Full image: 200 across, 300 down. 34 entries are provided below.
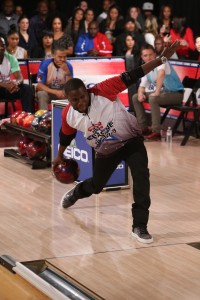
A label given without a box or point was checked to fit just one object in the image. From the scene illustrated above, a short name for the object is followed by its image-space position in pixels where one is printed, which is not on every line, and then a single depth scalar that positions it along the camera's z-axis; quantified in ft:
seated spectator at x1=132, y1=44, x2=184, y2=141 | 41.91
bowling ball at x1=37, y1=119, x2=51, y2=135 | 34.37
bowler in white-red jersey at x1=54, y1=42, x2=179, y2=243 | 23.80
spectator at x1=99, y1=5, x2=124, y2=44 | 58.75
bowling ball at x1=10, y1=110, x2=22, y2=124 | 36.88
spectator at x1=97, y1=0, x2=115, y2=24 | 60.92
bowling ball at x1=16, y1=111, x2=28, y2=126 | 36.22
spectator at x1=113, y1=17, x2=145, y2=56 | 54.60
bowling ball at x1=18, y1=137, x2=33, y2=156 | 35.94
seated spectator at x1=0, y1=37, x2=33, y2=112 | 42.55
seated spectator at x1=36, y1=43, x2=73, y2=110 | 40.27
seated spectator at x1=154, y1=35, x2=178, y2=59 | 45.98
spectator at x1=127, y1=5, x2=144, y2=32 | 60.88
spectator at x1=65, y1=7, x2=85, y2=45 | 56.56
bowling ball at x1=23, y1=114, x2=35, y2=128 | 35.58
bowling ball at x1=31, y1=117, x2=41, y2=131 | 34.78
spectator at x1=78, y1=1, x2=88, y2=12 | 61.71
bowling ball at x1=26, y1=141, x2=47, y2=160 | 35.17
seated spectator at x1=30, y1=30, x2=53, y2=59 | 48.86
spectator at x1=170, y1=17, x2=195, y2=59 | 57.36
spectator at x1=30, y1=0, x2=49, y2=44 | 55.47
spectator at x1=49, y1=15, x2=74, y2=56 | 39.40
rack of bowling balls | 34.47
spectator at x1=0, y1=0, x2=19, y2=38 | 55.67
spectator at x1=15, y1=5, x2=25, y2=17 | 59.25
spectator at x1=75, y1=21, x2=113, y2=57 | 54.08
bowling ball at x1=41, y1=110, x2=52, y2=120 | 34.54
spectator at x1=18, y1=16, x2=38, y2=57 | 52.83
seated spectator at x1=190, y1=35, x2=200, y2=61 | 58.79
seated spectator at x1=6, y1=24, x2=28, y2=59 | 46.83
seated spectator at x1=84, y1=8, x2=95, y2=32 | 56.85
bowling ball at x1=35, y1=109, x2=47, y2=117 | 35.37
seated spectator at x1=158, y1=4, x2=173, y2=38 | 59.77
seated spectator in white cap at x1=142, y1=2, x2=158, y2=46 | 56.59
